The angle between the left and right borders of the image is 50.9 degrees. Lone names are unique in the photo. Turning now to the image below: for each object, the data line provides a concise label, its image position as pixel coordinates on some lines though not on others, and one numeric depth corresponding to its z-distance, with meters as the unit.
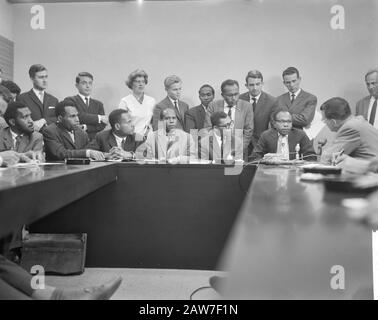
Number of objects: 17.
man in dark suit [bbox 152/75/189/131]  4.73
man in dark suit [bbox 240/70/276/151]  4.55
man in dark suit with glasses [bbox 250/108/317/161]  4.01
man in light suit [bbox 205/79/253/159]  4.50
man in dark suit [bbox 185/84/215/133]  4.70
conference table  0.53
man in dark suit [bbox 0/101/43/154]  3.37
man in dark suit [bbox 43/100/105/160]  3.35
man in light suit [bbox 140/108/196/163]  3.68
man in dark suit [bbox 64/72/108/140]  4.61
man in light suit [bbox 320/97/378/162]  2.64
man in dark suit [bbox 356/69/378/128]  4.54
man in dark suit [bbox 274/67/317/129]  4.64
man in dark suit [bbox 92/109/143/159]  3.65
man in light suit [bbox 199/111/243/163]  3.62
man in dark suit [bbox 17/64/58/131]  4.57
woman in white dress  4.72
